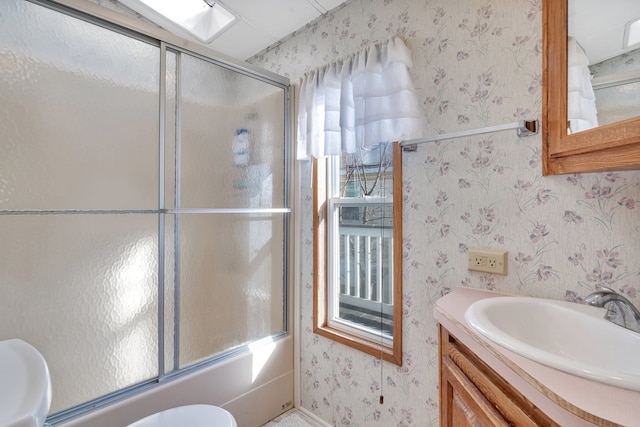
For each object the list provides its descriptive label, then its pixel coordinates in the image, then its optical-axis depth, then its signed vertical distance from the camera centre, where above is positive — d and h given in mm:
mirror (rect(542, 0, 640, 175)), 710 +333
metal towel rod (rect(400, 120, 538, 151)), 1041 +308
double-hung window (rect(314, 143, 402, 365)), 1586 -214
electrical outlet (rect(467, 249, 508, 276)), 1129 -187
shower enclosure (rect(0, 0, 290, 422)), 1075 +54
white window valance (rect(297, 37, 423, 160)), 1290 +540
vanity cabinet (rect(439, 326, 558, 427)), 621 -451
